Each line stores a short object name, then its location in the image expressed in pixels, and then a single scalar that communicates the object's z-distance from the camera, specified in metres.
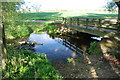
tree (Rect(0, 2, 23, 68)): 4.52
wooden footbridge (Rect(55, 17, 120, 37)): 7.78
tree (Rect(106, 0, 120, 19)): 16.24
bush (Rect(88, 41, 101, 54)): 6.85
